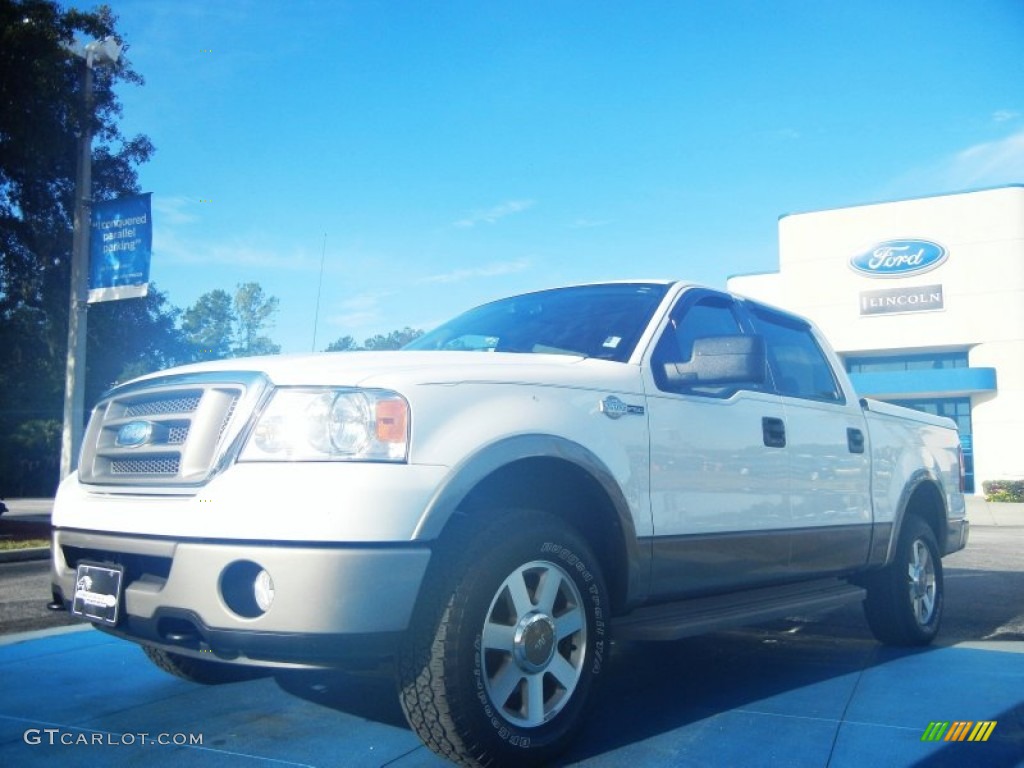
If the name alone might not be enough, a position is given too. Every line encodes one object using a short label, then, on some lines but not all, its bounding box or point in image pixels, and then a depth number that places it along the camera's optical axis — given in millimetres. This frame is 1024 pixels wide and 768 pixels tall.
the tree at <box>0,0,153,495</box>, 12633
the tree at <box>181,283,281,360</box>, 66125
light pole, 13141
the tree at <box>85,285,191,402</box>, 21167
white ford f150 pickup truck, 2666
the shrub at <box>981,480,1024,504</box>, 29562
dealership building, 32781
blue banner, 12609
